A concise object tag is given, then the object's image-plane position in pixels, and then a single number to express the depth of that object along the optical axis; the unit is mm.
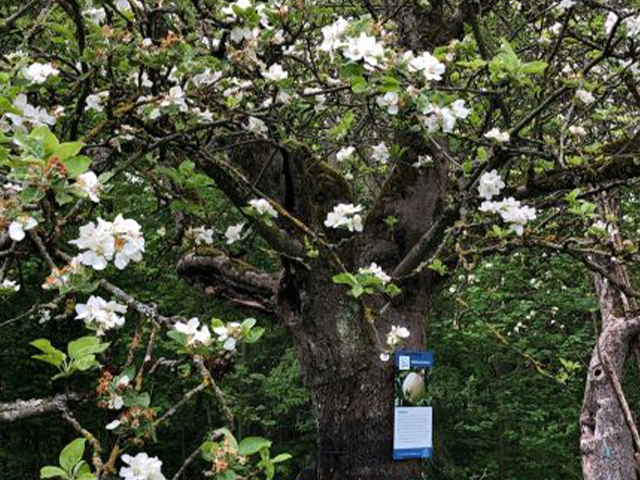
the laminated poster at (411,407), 3703
